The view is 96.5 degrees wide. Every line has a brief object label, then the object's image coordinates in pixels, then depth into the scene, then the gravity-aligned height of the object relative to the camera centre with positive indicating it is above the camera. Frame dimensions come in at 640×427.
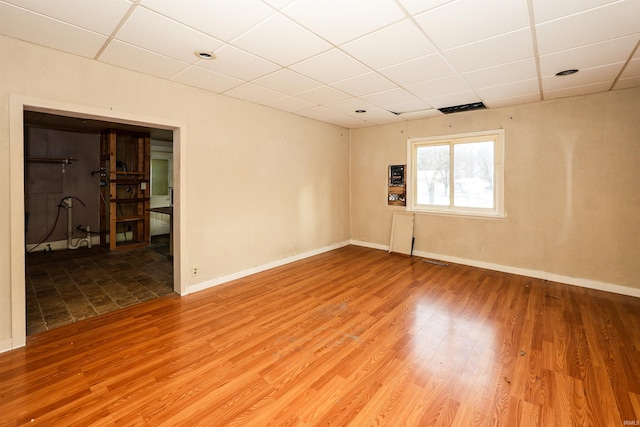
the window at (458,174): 4.93 +0.73
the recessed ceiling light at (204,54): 2.84 +1.60
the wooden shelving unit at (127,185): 6.41 +0.66
